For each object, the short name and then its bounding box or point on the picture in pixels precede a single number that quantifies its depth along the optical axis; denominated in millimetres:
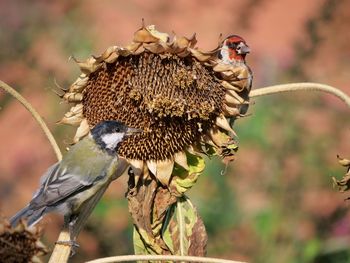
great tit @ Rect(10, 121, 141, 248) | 5320
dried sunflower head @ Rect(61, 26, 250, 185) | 5348
